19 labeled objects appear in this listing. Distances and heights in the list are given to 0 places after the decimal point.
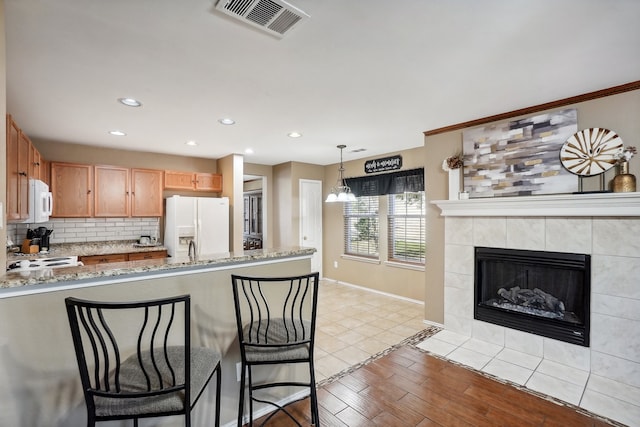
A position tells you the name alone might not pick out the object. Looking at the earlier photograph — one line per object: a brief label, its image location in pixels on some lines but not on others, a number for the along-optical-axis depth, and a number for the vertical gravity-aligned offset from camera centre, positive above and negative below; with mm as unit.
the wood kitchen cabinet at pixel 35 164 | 3157 +579
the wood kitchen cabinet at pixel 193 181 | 4875 +564
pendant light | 4539 +268
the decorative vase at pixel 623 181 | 2375 +248
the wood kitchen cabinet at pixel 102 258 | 3836 -580
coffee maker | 3865 -275
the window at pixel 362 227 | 5430 -259
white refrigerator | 4484 -165
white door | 5927 -58
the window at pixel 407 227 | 4742 -243
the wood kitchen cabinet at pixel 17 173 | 2225 +353
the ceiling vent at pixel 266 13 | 1487 +1054
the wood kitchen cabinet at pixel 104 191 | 4012 +344
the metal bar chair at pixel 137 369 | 1167 -722
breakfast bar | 1300 -508
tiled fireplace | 2383 -881
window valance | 4629 +509
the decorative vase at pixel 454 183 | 3428 +339
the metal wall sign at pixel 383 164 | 4903 +836
